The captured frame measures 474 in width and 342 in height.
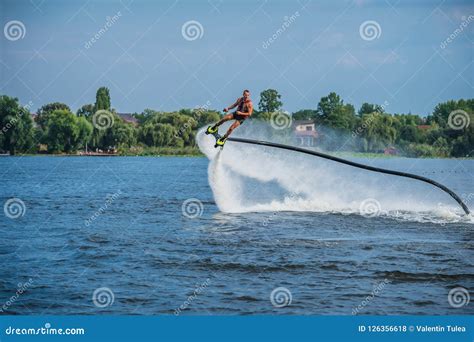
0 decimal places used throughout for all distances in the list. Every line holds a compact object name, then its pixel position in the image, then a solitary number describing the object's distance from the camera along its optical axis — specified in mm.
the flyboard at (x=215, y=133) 26516
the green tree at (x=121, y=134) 114481
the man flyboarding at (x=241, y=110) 25577
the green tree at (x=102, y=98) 142462
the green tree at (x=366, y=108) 119019
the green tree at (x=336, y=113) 99825
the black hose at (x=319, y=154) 28844
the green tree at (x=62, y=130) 105000
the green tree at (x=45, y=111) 118012
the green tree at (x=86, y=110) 143625
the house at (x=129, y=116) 181888
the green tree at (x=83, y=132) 107125
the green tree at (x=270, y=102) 75588
